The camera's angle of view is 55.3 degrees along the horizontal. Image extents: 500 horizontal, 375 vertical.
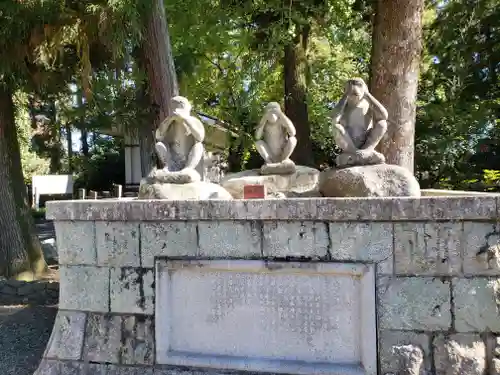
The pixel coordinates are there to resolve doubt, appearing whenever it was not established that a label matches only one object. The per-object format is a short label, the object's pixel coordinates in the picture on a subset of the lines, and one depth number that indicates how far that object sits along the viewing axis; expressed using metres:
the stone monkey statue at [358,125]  4.04
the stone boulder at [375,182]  3.75
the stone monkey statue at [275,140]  4.88
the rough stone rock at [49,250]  9.70
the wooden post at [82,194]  13.24
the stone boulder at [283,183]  4.82
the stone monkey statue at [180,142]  4.28
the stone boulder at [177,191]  4.05
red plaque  3.85
